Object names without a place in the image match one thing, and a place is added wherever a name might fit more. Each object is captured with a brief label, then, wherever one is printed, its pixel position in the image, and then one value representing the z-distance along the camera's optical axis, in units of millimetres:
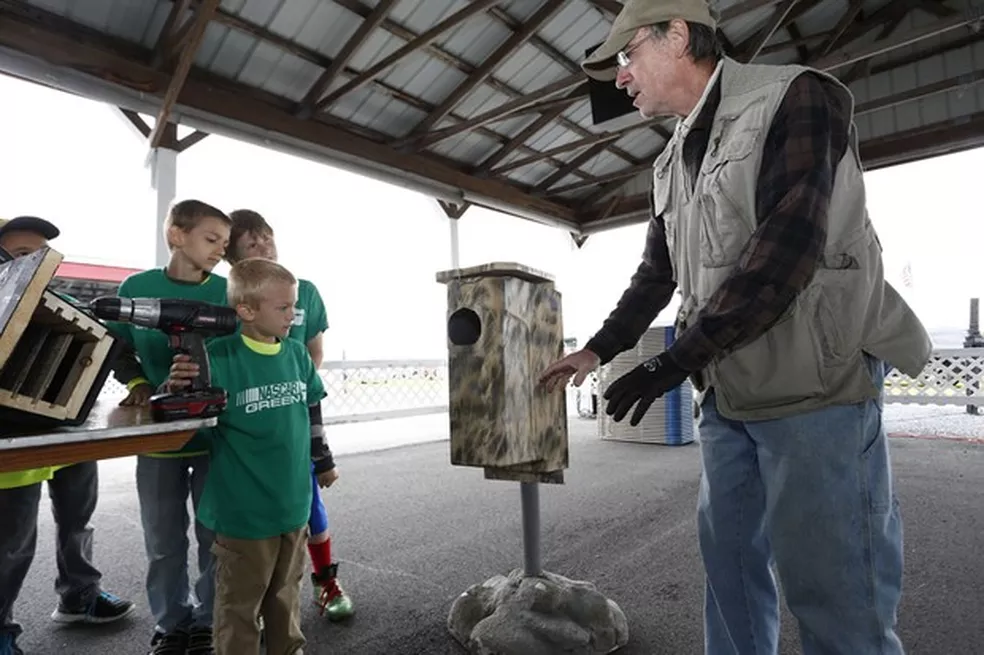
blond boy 1261
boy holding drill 1531
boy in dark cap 1606
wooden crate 766
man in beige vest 826
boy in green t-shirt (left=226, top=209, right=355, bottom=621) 1784
